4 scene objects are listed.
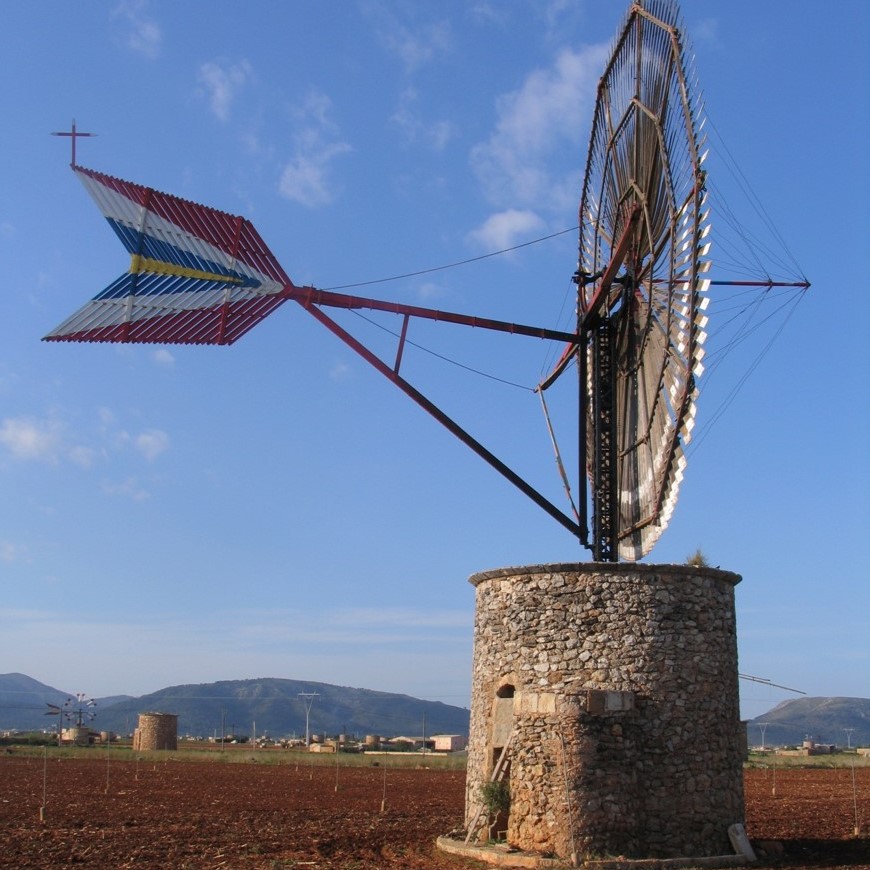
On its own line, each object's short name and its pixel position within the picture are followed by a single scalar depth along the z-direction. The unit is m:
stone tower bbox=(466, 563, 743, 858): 15.45
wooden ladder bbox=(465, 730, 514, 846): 16.45
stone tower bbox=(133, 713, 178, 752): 64.88
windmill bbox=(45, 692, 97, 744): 62.41
